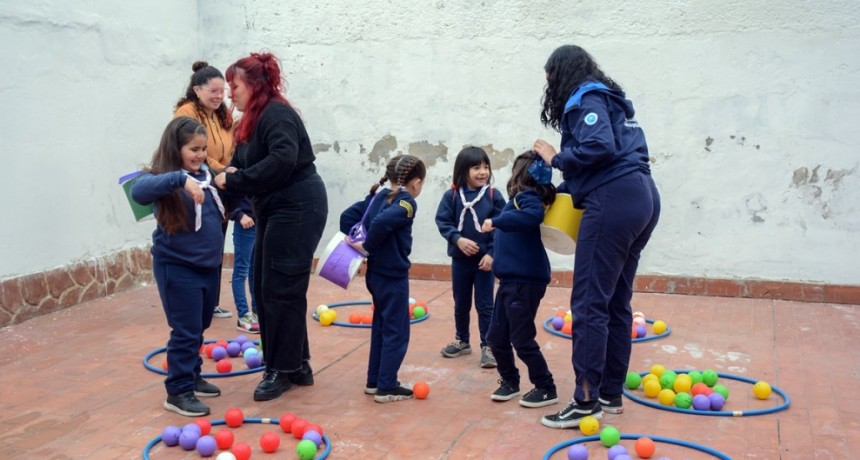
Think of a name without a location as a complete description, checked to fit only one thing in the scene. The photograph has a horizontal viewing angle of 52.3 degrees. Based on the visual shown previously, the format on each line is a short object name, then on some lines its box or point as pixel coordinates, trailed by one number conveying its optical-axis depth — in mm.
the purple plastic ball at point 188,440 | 4426
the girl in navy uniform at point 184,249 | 4891
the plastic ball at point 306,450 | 4254
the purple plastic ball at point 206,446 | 4344
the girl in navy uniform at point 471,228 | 5867
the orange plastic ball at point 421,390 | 5250
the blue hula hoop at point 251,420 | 4301
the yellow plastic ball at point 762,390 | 5230
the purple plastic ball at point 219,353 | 6199
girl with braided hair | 5113
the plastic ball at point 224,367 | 5832
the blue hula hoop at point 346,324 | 7169
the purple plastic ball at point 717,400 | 5000
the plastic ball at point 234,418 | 4715
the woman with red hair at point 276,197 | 5035
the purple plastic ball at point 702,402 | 5012
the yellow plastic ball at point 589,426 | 4609
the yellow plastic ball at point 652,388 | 5238
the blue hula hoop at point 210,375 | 5707
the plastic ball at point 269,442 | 4395
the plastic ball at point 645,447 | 4266
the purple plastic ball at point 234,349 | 6270
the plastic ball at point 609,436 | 4430
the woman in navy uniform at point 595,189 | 4520
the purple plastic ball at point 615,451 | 4227
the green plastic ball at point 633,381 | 5426
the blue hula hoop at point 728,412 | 4902
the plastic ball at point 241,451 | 4199
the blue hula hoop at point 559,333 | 6684
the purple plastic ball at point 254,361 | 5992
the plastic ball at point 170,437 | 4488
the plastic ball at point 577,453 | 4199
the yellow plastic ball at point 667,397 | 5090
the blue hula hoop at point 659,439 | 4266
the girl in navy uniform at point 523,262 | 4793
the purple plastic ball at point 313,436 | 4414
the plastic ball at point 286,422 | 4664
